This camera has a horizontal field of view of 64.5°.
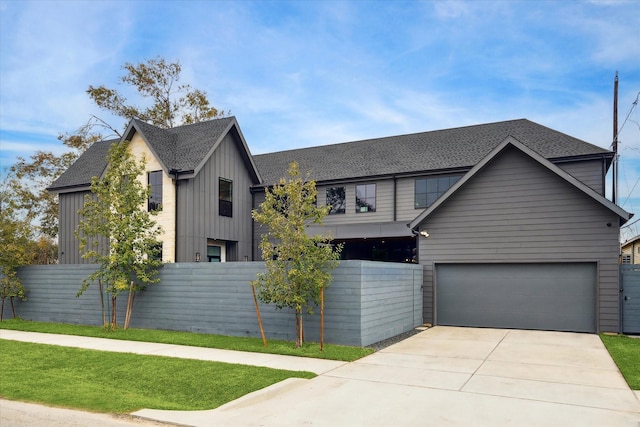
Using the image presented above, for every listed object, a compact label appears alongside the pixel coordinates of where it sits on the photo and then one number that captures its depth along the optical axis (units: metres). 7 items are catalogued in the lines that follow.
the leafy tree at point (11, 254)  17.70
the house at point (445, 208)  15.09
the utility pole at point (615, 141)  18.75
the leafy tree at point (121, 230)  14.95
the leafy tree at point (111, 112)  36.09
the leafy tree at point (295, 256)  11.62
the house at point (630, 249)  41.24
